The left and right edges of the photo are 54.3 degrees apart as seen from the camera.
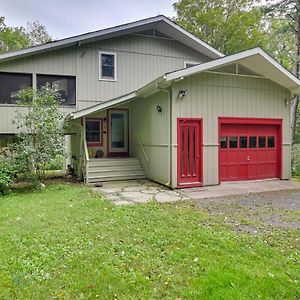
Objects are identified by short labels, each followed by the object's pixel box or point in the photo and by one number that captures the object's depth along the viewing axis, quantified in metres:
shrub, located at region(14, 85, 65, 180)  9.48
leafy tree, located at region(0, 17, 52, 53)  24.03
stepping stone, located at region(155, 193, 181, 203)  7.81
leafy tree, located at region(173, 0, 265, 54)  22.25
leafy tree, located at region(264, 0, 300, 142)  16.14
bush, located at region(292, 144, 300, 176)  13.68
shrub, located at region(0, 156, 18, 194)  8.74
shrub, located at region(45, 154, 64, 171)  16.36
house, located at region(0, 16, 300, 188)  9.69
